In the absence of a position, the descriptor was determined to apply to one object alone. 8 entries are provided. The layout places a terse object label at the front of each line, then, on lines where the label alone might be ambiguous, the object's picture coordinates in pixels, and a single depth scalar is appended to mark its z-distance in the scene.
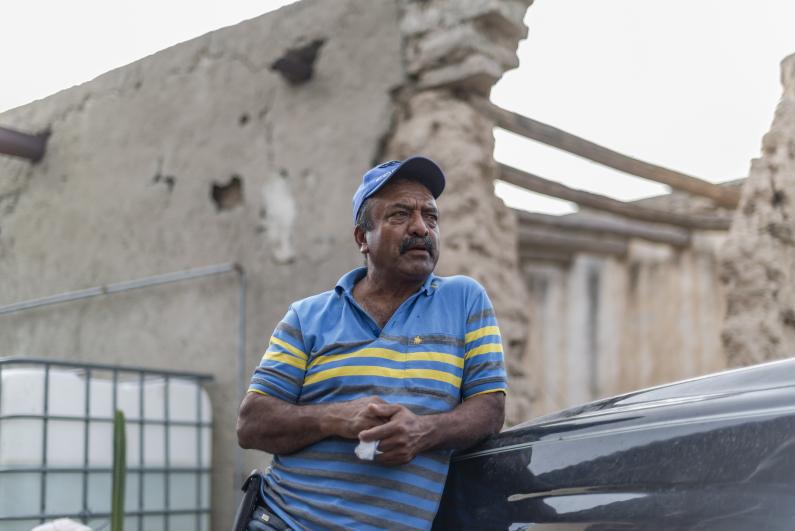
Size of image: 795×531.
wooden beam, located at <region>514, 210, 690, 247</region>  4.75
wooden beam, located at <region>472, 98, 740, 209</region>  4.39
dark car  1.38
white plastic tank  4.22
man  1.94
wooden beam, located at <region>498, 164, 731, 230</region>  4.62
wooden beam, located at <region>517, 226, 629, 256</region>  4.75
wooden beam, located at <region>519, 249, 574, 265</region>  4.87
